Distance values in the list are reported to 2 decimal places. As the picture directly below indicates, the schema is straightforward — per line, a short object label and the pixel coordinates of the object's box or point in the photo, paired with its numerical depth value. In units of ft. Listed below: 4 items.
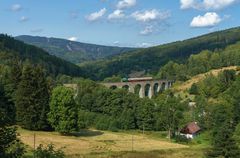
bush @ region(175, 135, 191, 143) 260.97
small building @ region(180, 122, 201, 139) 297.33
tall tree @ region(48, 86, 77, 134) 224.12
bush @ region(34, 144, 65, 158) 67.72
